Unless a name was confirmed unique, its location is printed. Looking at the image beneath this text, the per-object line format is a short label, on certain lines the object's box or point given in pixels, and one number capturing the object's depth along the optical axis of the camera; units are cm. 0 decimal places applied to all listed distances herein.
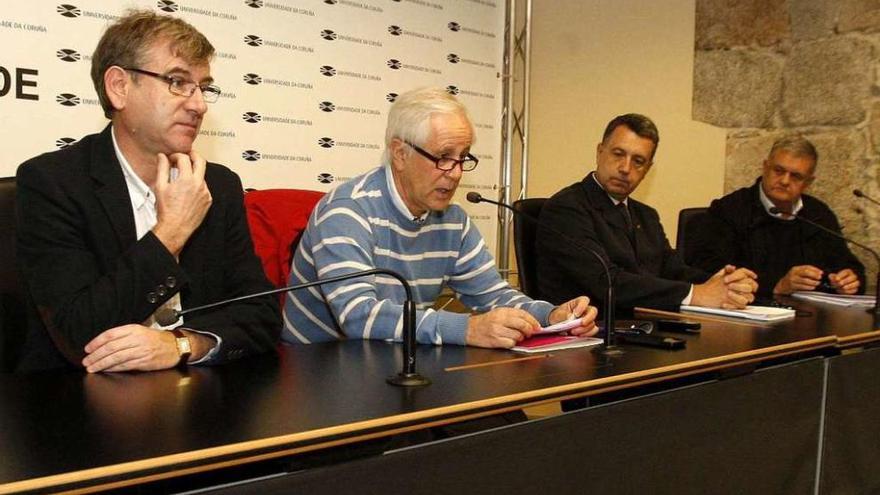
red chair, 281
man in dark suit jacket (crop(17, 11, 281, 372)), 161
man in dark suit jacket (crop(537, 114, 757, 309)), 269
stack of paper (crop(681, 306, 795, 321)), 248
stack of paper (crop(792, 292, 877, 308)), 292
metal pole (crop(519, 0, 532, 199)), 419
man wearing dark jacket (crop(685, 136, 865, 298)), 366
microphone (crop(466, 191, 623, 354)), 187
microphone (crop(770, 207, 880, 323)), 260
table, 102
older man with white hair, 196
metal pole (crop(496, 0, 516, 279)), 422
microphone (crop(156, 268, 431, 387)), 146
